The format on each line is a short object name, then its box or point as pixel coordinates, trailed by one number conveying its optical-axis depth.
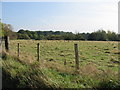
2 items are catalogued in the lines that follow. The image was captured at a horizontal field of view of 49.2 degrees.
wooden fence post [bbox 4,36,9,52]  8.61
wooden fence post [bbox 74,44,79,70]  5.40
